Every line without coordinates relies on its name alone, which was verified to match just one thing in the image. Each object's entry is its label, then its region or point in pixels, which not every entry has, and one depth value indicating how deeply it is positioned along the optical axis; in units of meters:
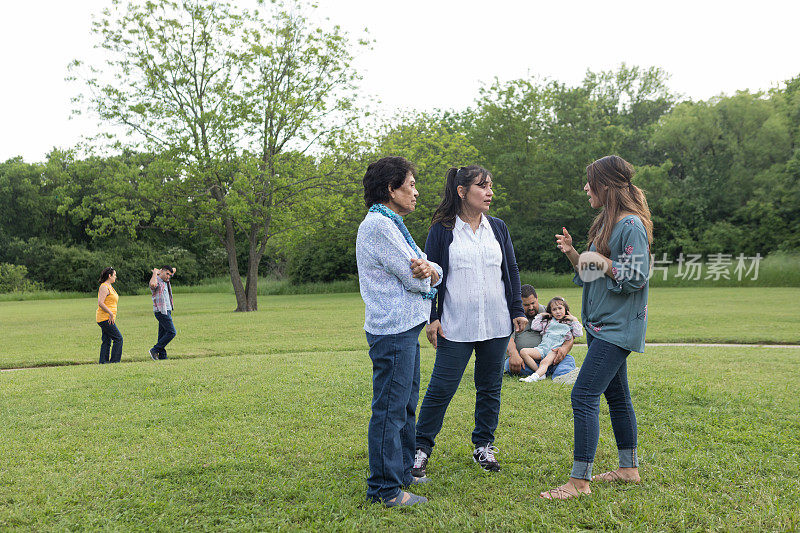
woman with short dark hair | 3.31
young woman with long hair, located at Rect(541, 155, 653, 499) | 3.42
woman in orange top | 9.88
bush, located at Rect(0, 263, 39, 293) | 42.59
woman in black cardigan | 3.95
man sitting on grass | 6.96
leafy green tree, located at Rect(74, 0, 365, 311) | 23.27
